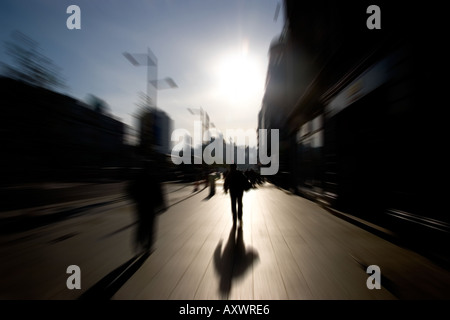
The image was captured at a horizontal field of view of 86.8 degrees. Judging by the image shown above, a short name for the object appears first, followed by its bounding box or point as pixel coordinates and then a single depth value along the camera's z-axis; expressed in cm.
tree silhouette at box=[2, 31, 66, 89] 813
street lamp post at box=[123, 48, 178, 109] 1656
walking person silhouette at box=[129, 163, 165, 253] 474
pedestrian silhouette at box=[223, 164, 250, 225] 709
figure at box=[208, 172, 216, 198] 1689
